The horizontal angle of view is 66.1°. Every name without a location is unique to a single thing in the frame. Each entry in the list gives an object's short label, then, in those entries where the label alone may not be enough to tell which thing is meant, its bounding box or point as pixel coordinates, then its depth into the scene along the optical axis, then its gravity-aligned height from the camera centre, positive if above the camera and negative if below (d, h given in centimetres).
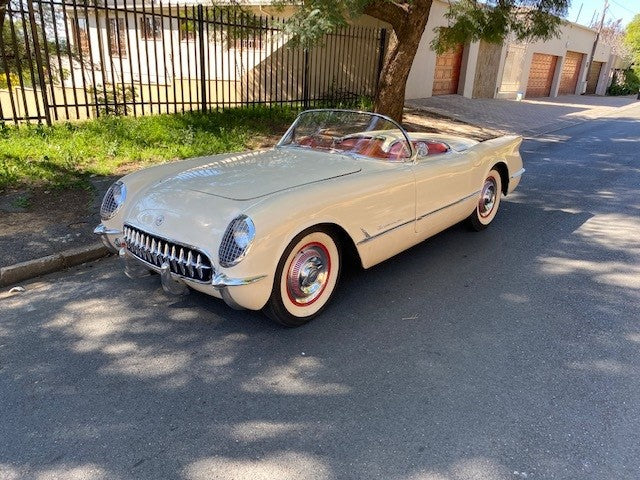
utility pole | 3278 +226
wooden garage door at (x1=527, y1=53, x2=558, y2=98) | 2662 +41
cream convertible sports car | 296 -92
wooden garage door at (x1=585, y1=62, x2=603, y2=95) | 3519 +58
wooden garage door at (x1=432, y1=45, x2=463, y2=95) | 1973 +18
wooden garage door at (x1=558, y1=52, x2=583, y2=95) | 3080 +67
